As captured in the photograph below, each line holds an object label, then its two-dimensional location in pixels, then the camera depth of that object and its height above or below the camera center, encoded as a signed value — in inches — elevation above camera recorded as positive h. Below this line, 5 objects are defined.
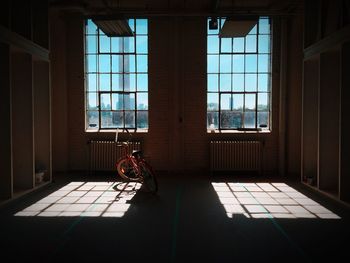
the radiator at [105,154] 305.4 -30.0
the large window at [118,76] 316.5 +45.5
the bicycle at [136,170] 243.9 -38.4
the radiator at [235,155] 304.0 -30.9
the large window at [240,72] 314.8 +49.3
